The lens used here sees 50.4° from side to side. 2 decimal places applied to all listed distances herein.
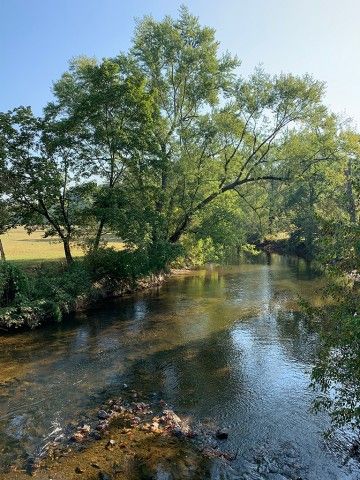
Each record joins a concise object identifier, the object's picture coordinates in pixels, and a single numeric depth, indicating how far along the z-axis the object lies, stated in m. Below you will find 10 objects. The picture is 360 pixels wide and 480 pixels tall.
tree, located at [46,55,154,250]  28.80
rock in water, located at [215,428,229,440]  10.53
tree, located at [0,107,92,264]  27.02
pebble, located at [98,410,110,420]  11.68
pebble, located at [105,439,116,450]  10.04
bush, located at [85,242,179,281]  28.88
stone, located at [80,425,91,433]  10.80
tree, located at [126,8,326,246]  34.03
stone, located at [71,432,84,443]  10.38
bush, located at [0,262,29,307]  21.39
